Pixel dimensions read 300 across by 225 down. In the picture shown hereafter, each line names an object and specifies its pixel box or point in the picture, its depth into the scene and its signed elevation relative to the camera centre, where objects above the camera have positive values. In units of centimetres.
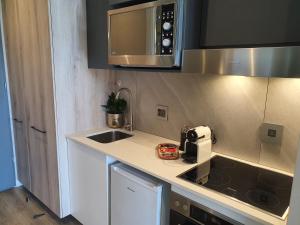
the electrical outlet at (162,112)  190 -35
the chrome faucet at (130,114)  214 -42
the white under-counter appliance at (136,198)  134 -78
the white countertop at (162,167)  100 -57
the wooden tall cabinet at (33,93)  187 -24
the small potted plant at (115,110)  215 -39
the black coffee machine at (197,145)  142 -46
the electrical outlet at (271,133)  133 -35
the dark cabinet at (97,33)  177 +27
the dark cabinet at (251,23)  95 +21
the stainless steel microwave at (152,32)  125 +22
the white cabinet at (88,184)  168 -89
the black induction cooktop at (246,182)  107 -58
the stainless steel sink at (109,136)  195 -59
